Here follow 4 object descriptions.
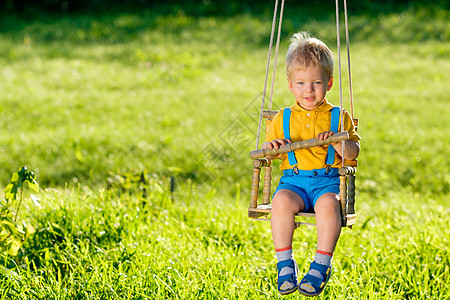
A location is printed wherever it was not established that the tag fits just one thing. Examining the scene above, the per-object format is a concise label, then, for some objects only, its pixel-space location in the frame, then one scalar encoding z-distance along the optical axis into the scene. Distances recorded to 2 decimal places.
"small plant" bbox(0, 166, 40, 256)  8.09
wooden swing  5.95
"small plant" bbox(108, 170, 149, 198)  10.75
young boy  5.82
